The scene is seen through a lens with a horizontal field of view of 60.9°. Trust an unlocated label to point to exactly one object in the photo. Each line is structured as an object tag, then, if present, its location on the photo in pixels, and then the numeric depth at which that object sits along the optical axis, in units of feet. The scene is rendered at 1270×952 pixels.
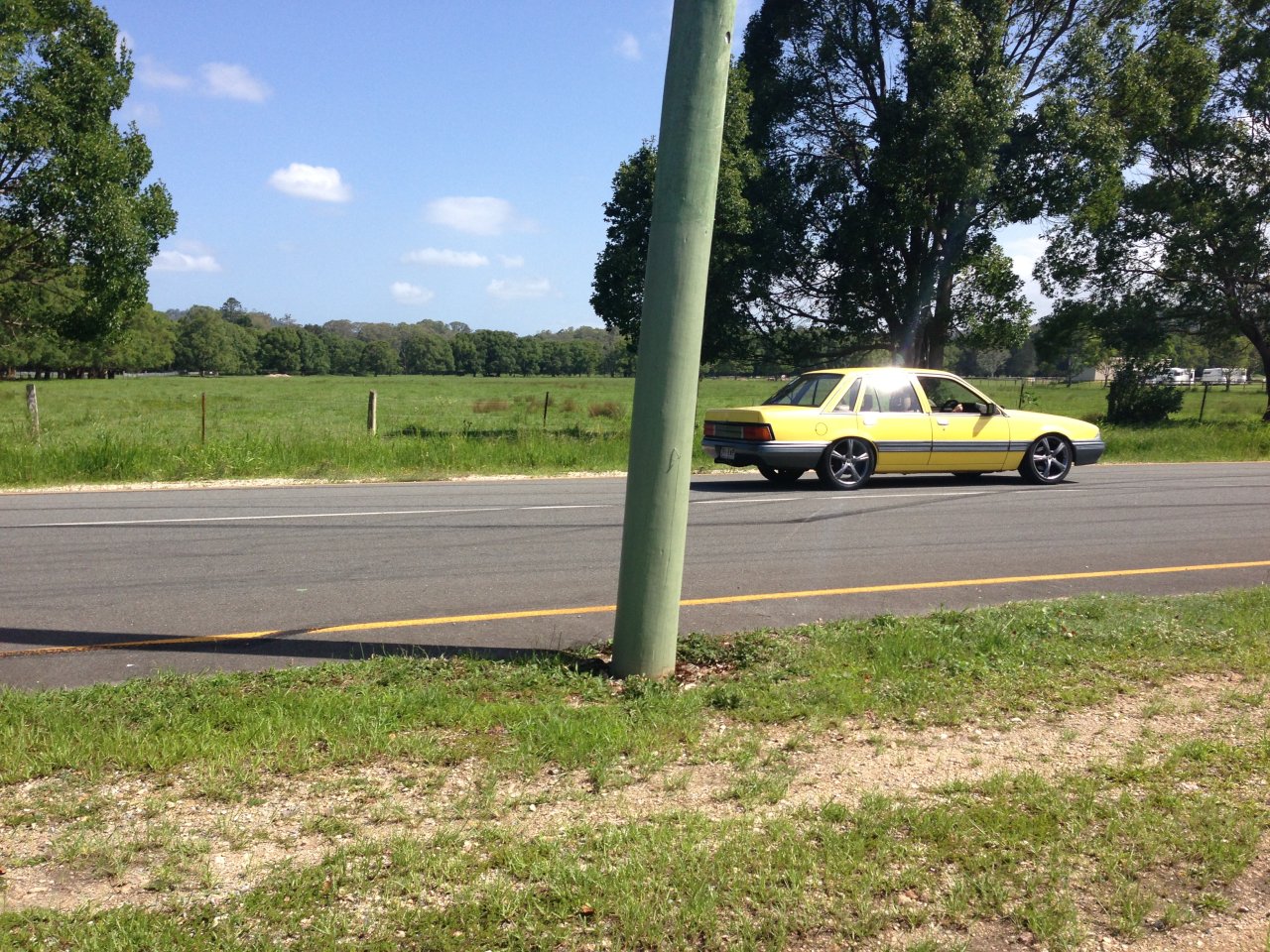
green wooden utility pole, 16.37
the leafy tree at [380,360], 545.44
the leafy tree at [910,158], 74.79
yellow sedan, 46.01
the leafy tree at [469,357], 545.44
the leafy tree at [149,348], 386.79
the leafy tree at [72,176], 74.64
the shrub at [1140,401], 106.01
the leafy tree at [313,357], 534.78
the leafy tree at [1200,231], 106.32
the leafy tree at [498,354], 538.88
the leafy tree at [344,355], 545.03
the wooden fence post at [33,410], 59.62
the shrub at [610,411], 123.54
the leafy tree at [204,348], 481.05
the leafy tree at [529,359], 528.63
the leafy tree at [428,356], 540.93
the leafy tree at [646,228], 76.74
